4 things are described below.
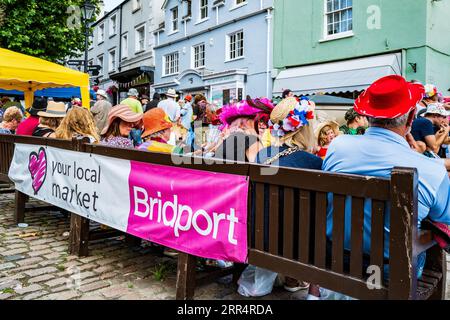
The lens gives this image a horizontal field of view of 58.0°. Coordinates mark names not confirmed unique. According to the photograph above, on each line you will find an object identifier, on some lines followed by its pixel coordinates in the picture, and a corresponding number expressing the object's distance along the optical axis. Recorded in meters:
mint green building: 12.45
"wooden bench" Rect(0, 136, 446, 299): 1.89
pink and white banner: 2.66
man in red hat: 2.08
